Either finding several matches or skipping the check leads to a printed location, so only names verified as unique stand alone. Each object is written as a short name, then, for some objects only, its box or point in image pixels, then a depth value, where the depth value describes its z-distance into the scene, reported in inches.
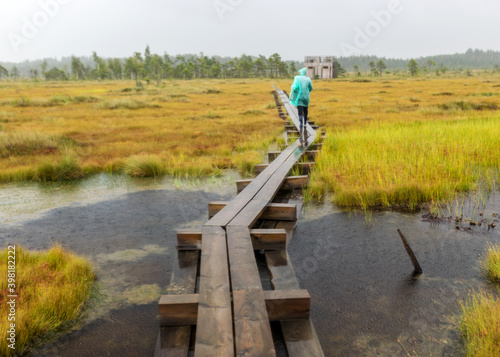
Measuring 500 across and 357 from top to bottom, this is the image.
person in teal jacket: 385.7
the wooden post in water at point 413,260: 145.8
